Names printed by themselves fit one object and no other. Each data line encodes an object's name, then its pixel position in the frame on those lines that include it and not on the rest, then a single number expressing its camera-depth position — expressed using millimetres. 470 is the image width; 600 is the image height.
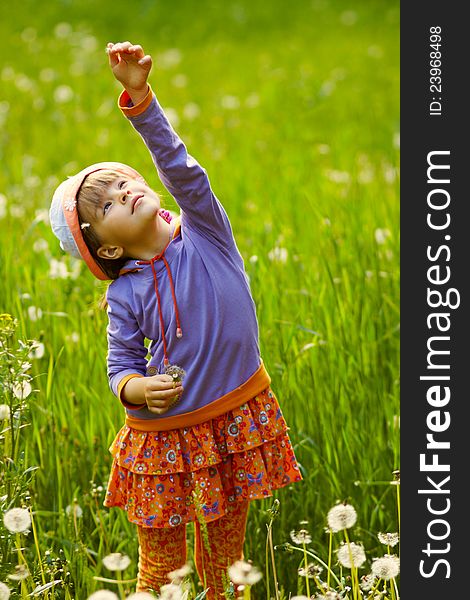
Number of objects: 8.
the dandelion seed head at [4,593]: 3409
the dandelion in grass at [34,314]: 6234
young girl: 4203
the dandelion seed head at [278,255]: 7113
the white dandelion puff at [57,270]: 6465
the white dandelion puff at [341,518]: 3879
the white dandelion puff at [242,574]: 3291
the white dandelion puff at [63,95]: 15305
